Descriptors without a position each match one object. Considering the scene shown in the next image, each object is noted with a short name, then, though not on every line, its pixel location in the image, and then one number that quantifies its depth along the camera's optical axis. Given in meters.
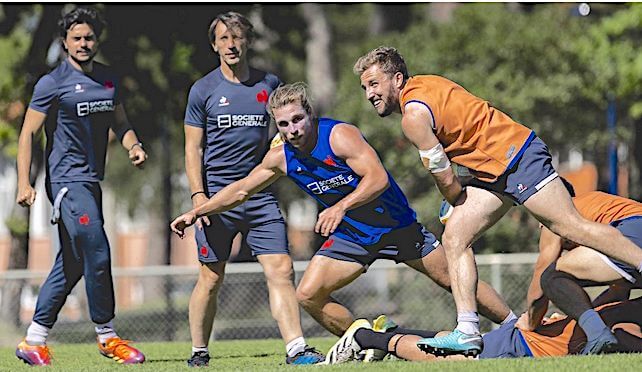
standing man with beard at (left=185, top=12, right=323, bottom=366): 19.09
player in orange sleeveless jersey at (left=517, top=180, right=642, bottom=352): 16.48
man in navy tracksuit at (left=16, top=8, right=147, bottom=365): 19.91
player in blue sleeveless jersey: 17.22
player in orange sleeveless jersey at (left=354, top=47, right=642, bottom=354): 16.14
